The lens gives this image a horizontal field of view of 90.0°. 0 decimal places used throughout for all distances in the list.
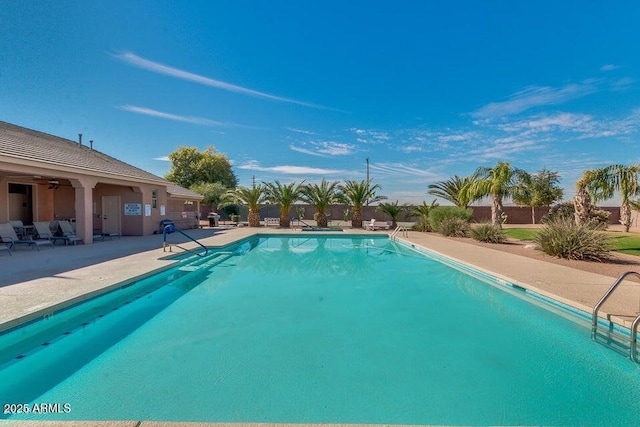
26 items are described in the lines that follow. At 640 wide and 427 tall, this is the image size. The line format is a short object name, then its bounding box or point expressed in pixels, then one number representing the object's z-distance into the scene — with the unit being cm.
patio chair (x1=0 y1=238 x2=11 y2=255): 1110
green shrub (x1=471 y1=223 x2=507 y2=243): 1605
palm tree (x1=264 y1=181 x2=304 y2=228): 2397
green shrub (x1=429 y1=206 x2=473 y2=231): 2067
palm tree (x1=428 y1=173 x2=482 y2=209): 2185
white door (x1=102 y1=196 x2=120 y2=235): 1745
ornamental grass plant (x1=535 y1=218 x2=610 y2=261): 1065
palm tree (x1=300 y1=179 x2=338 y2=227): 2392
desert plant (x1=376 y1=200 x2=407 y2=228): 2423
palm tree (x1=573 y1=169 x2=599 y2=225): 1648
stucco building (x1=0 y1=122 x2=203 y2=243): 1191
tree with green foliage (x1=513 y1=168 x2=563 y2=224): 3447
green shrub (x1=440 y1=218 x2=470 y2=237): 1909
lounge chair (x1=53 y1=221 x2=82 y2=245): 1330
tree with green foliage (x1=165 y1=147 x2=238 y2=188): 4078
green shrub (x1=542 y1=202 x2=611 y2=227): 2533
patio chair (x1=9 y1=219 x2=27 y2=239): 1371
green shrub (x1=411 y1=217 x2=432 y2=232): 2262
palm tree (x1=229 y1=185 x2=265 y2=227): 2442
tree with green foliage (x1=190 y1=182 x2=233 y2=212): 3291
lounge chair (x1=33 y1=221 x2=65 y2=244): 1322
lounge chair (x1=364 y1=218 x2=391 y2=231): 2258
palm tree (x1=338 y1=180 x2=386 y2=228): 2400
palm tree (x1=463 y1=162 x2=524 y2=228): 1933
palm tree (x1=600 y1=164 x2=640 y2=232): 1518
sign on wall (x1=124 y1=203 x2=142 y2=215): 1742
